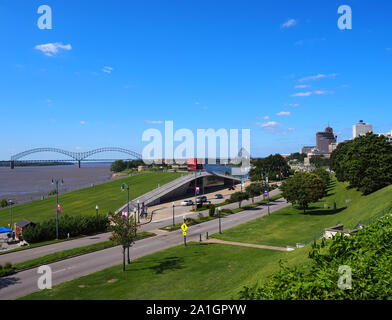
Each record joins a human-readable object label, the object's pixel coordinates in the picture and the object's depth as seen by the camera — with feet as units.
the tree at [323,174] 259.76
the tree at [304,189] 162.30
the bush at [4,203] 212.52
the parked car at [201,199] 196.99
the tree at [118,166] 601.21
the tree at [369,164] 153.48
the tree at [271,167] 373.71
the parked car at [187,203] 199.19
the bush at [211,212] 161.38
